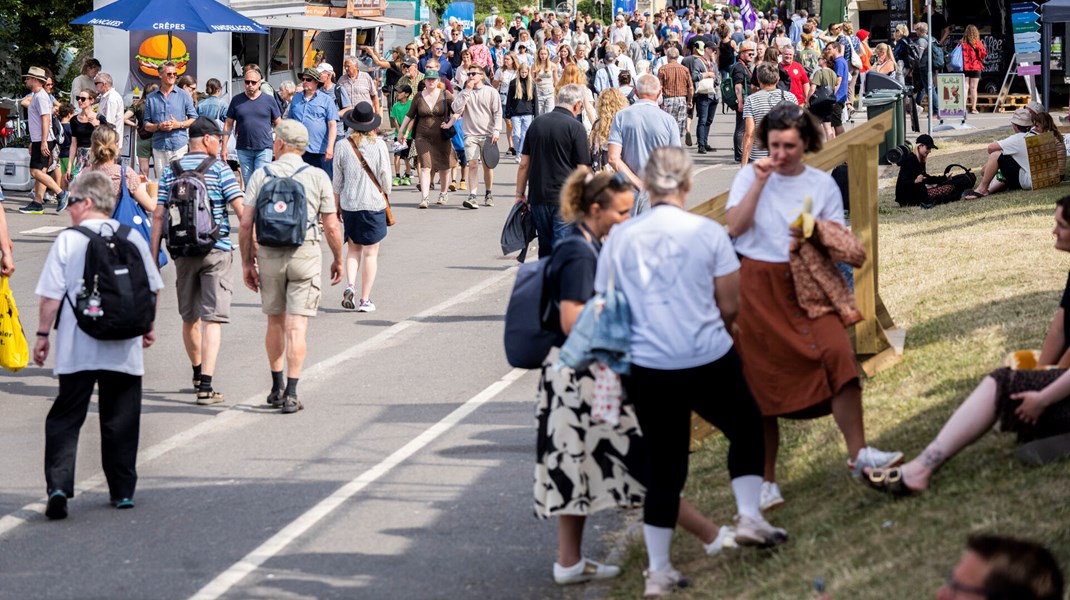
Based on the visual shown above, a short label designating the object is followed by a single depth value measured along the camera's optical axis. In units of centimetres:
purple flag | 5381
